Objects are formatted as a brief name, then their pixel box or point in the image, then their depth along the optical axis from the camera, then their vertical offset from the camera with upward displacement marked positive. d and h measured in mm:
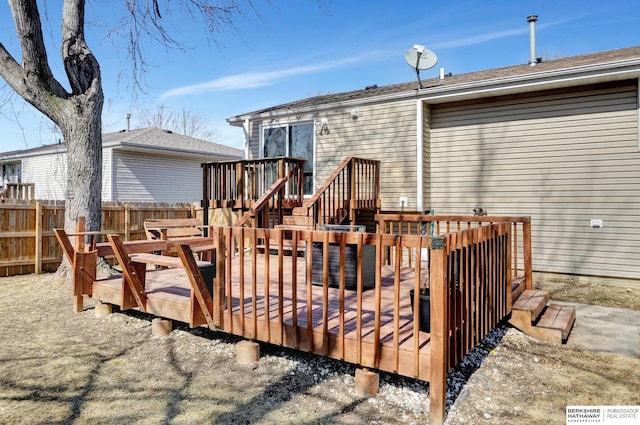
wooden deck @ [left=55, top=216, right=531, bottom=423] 2490 -735
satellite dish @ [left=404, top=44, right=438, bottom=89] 8086 +3124
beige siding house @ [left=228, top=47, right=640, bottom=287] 6430 +1263
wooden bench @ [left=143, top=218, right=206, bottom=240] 6738 -194
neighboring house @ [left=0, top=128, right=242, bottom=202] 14352 +2020
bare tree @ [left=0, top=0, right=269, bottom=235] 6090 +1943
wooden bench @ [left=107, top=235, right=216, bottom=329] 3298 -550
